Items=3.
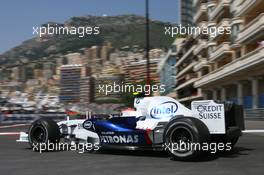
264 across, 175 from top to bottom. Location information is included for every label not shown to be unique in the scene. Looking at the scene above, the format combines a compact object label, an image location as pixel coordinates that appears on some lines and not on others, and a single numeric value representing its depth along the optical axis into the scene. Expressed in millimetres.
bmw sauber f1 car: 7906
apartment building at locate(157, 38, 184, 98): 107312
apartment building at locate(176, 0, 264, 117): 36000
